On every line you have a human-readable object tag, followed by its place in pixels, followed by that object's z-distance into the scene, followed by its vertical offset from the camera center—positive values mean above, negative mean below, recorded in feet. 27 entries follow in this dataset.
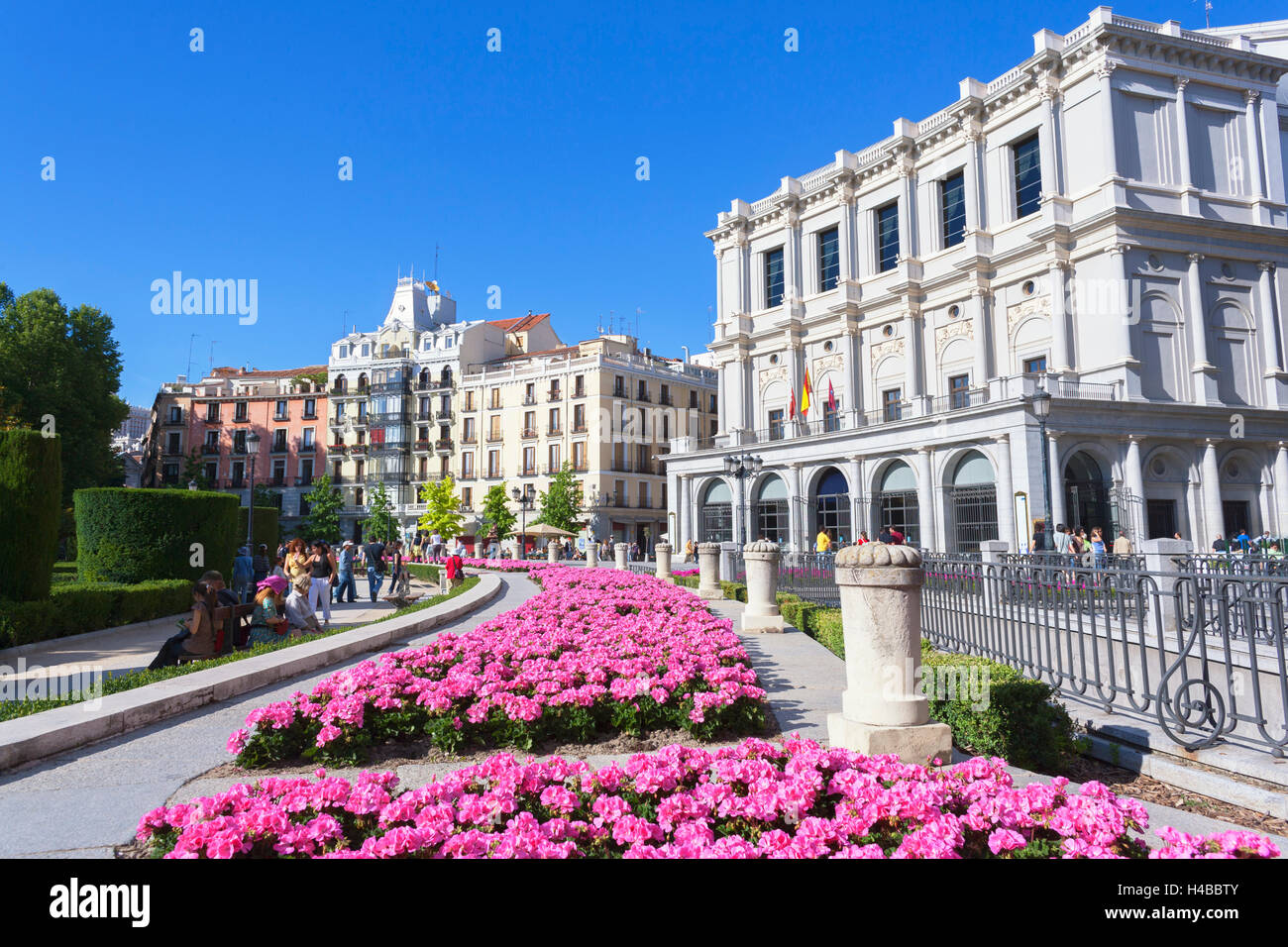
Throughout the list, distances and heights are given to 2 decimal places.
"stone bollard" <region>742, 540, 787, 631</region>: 40.40 -2.53
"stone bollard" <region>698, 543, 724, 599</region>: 60.13 -2.73
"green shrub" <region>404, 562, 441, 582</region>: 94.35 -3.93
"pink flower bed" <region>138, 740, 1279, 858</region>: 9.71 -4.03
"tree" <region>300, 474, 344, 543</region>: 190.29 +7.72
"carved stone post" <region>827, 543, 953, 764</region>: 15.65 -2.77
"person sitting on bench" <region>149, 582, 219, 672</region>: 28.22 -3.37
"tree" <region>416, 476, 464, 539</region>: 168.74 +6.82
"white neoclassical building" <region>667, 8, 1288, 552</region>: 90.17 +30.81
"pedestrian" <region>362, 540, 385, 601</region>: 62.44 -1.78
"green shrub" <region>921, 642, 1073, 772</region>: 16.93 -4.53
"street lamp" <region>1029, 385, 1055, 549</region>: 62.34 +10.88
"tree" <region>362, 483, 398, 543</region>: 184.85 +6.17
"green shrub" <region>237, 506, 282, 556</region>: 86.52 +2.01
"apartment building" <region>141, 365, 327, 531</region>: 212.02 +32.51
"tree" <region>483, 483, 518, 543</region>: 171.12 +6.27
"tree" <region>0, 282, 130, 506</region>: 127.24 +30.93
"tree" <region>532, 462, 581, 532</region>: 171.22 +8.11
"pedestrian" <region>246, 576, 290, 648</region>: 35.73 -3.39
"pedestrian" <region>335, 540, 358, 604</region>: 59.00 -2.53
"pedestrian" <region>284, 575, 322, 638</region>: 39.29 -3.82
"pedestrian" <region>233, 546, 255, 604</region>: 50.57 -1.95
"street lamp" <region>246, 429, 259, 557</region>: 71.67 +10.06
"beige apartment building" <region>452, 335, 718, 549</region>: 181.47 +29.90
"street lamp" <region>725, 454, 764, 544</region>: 89.66 +9.56
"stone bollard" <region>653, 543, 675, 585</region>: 78.38 -2.29
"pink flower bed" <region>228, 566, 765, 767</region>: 17.30 -4.04
